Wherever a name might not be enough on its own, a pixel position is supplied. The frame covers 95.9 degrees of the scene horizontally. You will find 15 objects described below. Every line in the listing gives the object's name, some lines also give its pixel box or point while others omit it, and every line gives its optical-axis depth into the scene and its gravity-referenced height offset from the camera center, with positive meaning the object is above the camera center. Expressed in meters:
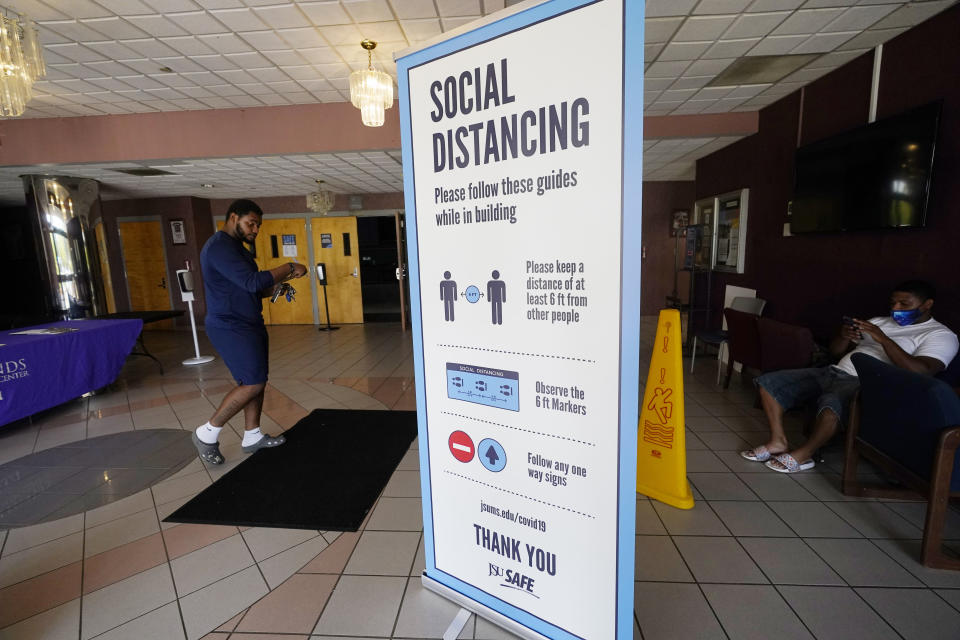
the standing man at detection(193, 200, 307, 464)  2.72 -0.30
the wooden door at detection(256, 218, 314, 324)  8.88 +0.23
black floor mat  2.38 -1.40
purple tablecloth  3.48 -0.88
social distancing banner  1.11 -0.14
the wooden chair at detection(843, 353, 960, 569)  1.80 -0.87
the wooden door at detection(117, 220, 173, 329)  8.61 -0.04
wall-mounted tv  2.62 +0.45
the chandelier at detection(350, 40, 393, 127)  3.15 +1.19
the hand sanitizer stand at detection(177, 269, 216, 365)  5.81 -0.35
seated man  2.42 -0.73
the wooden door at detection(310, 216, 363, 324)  8.91 -0.14
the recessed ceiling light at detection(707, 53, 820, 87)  3.33 +1.40
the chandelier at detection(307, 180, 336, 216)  7.21 +0.94
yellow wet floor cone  2.35 -1.01
